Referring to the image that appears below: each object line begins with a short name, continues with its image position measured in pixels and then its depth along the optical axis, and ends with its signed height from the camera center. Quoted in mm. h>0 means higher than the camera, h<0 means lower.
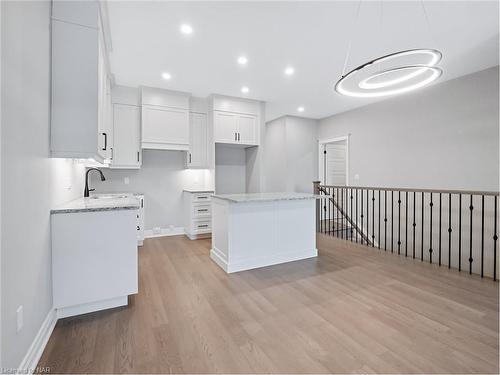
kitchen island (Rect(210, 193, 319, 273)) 3055 -576
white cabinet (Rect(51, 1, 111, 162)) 1979 +881
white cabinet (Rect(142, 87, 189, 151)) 4469 +1270
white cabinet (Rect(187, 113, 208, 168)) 4918 +935
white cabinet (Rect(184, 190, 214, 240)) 4664 -531
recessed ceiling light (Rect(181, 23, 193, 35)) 2652 +1757
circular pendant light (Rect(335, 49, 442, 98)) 2025 +1169
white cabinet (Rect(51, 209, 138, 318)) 1970 -620
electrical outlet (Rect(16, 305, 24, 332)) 1311 -724
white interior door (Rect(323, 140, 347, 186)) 6773 +700
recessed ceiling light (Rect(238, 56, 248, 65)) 3364 +1784
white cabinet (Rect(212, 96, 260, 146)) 4895 +1368
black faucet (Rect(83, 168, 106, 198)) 3602 -69
